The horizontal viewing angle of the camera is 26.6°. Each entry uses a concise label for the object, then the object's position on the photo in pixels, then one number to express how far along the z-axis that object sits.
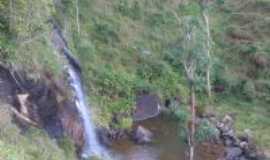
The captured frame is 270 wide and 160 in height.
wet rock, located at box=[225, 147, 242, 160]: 25.19
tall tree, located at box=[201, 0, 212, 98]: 31.34
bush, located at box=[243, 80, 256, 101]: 31.36
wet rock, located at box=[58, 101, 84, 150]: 22.19
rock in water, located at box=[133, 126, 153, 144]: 26.08
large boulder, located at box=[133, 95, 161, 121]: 28.97
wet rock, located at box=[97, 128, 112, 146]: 25.27
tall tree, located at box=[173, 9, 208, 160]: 22.67
